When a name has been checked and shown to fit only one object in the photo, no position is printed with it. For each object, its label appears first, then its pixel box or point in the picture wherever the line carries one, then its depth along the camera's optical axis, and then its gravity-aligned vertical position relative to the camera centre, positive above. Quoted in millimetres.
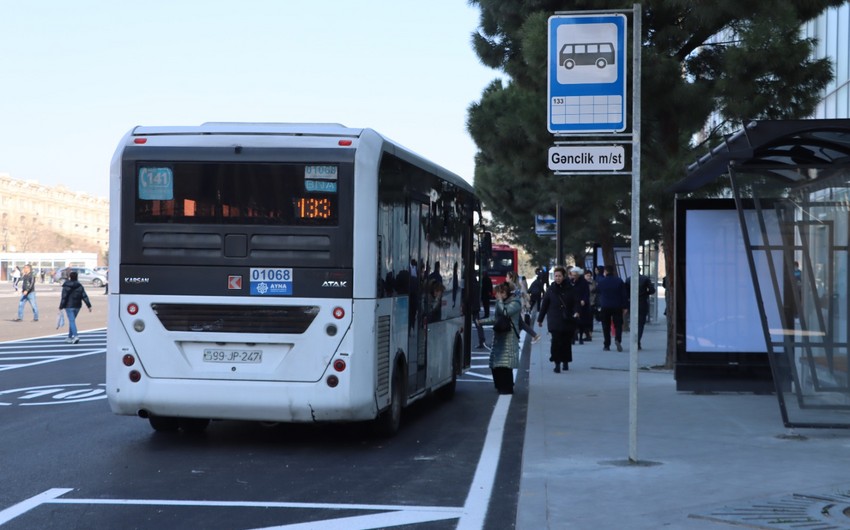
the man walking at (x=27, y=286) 34500 -540
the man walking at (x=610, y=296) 23984 -499
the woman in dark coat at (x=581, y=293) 20594 -384
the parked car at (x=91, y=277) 93631 -730
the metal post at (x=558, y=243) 27719 +643
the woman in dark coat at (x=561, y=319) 19500 -786
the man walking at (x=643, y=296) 24981 -523
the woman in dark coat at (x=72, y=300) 26797 -731
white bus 10453 -40
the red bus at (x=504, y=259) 63844 +627
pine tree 17094 +2919
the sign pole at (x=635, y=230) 9234 +326
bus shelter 11453 +97
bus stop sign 9570 +1582
